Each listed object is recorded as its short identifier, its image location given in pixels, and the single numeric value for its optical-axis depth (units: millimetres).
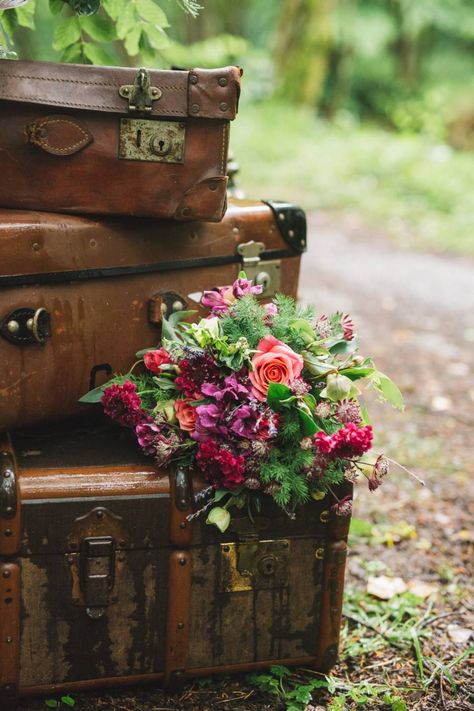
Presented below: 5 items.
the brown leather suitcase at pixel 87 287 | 2166
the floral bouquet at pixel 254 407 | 2008
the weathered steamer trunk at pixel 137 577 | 2000
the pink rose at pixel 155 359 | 2223
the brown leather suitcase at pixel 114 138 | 2205
